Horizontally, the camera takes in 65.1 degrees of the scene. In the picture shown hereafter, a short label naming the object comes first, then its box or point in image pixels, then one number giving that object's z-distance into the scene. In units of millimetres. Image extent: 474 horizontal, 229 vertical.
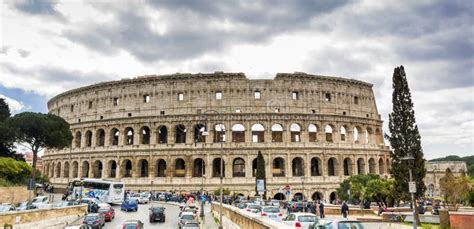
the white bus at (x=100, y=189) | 34156
